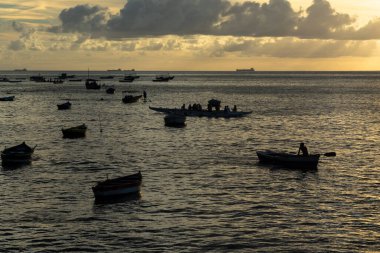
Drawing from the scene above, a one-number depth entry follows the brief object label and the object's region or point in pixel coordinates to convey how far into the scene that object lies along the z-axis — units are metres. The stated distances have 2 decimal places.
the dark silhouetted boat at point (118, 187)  41.25
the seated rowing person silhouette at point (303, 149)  55.88
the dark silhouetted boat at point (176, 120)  93.31
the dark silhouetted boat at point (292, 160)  54.78
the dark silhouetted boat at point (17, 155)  54.97
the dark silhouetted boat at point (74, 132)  77.69
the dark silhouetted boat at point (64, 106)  131.96
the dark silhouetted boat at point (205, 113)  108.50
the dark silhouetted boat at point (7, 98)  160.12
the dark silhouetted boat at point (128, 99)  154.26
